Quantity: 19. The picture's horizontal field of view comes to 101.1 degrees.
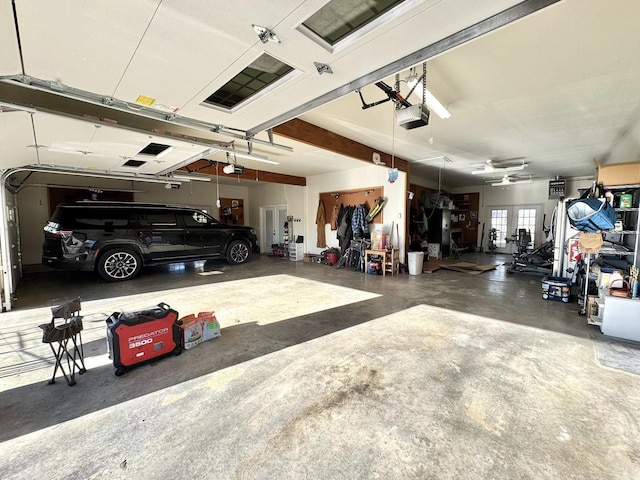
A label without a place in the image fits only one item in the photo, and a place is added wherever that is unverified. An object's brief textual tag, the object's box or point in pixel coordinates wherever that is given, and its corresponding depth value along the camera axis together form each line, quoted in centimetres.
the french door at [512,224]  977
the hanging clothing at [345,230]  742
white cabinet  286
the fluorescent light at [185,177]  615
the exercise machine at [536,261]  602
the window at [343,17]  129
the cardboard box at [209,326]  285
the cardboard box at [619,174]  318
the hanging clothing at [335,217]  780
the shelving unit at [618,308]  288
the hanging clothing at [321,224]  827
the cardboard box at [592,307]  340
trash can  626
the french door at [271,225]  988
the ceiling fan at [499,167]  658
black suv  506
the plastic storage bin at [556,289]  422
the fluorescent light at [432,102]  273
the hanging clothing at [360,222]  709
